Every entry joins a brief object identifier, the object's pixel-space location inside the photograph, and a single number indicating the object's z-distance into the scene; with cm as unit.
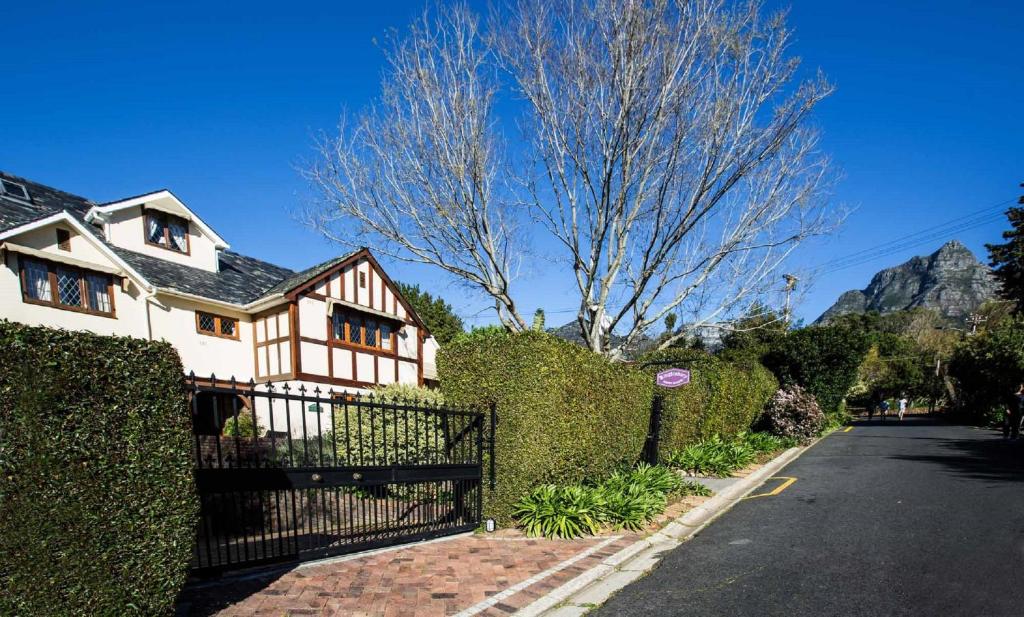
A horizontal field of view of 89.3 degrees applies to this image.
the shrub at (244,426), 1369
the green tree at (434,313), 3347
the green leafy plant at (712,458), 1016
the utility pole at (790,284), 1228
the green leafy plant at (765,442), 1320
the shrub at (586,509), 627
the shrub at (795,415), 1538
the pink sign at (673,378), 918
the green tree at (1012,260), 2374
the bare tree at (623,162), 980
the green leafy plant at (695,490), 836
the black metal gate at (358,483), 446
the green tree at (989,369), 2166
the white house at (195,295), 1234
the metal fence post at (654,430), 946
